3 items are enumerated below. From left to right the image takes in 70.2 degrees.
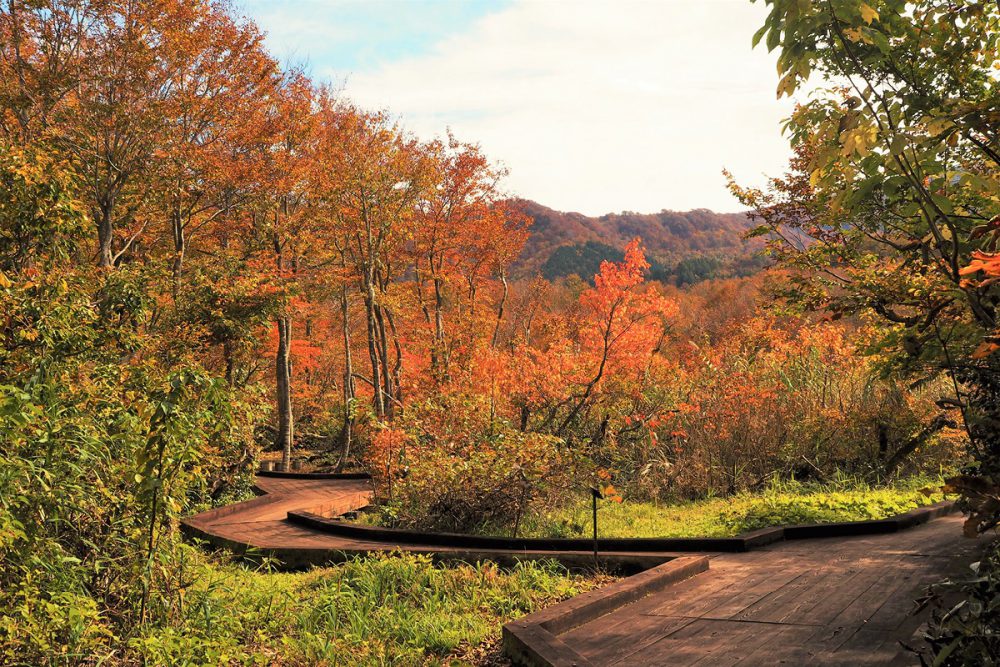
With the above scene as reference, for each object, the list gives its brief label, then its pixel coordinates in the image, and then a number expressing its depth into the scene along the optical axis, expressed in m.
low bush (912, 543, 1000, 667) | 2.00
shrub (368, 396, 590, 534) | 8.24
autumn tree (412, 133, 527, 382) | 23.03
